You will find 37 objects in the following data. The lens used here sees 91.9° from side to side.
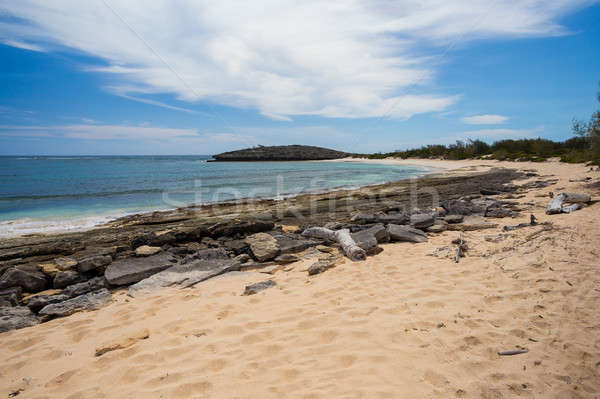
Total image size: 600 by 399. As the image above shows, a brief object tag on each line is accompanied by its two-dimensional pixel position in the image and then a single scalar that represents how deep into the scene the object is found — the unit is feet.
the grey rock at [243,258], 21.17
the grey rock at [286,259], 21.18
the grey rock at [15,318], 13.80
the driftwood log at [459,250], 17.53
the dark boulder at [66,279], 18.08
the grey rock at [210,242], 24.70
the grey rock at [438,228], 25.49
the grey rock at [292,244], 22.81
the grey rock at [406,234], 23.15
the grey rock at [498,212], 27.90
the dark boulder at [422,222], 26.43
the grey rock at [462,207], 29.94
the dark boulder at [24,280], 17.24
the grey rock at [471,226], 24.76
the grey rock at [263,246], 21.48
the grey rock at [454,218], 27.71
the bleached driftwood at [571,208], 25.71
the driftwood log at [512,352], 9.08
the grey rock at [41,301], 15.40
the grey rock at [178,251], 22.91
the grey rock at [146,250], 21.59
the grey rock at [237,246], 23.25
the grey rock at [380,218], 28.51
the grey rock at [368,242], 20.98
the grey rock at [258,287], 15.65
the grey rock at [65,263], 19.28
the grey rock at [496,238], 20.28
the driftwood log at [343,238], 19.99
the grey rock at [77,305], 14.76
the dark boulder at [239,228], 27.09
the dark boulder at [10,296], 15.64
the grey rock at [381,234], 23.21
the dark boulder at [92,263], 19.34
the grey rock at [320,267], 17.88
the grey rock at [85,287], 17.01
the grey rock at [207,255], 21.27
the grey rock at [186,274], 17.16
